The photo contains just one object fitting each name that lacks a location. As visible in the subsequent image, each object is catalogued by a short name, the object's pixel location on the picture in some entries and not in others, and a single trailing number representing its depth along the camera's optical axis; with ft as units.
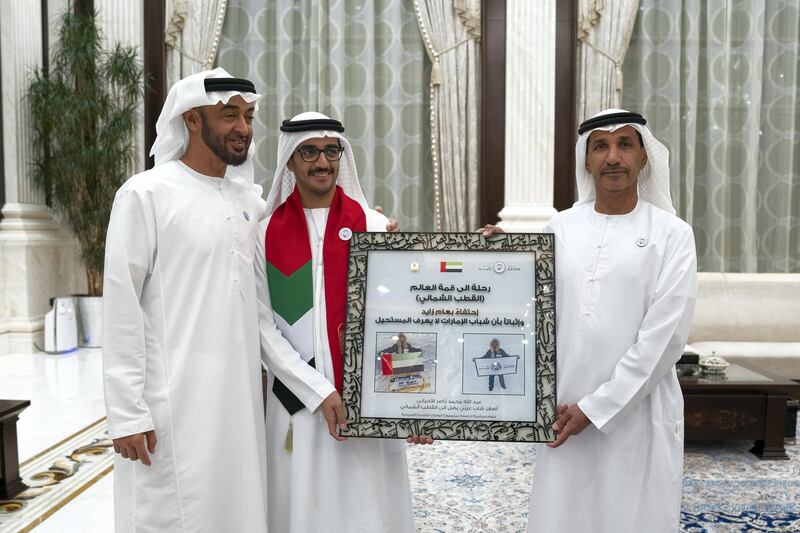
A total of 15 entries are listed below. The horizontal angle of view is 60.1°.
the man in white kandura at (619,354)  6.49
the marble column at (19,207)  20.20
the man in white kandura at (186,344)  6.12
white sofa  17.89
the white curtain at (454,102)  21.09
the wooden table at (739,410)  12.69
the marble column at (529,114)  20.10
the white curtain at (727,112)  21.30
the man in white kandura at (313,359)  6.78
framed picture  6.42
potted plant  20.15
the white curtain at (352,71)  21.63
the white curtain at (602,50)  20.83
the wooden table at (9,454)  10.08
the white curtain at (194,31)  21.43
